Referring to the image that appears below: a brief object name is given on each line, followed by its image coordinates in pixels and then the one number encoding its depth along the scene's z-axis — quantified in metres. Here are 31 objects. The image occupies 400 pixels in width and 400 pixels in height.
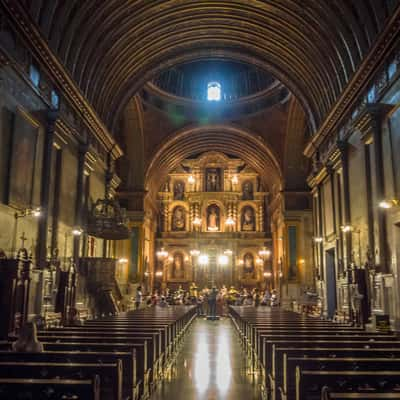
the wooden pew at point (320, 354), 5.89
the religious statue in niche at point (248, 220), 40.50
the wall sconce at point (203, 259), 37.85
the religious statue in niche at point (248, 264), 39.50
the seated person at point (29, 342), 5.54
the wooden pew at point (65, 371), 4.72
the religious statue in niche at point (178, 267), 39.59
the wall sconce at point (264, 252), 36.47
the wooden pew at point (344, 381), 4.31
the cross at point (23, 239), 11.20
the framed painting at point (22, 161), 10.81
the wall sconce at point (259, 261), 38.88
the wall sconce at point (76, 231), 15.58
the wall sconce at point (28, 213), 10.90
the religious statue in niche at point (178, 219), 40.66
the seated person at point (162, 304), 24.80
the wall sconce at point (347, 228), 15.27
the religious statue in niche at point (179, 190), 41.09
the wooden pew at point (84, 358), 5.42
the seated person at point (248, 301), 28.90
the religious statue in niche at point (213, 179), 40.78
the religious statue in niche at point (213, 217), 40.45
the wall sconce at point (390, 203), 10.45
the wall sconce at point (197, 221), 39.37
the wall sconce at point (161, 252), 37.75
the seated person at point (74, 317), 12.73
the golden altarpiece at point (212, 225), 39.34
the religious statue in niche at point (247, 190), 40.94
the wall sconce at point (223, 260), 39.22
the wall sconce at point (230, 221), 38.02
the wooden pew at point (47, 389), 3.94
